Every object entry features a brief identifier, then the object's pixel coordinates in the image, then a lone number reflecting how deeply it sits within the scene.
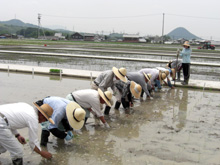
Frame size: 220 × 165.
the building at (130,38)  83.31
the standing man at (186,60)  10.58
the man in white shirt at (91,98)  5.18
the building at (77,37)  96.88
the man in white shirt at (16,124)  3.48
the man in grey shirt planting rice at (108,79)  6.42
